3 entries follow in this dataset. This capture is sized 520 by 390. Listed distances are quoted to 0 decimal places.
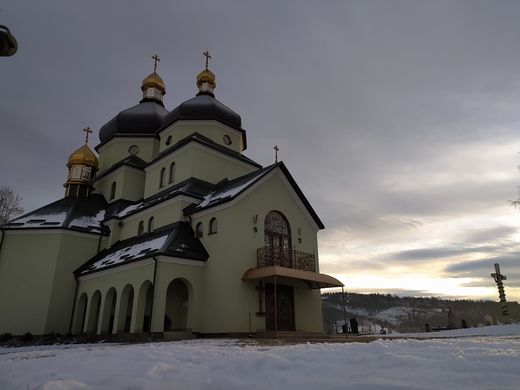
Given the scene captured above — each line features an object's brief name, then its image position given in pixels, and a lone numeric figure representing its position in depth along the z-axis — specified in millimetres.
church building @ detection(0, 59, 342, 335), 17514
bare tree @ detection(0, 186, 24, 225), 30383
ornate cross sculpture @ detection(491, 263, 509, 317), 26047
